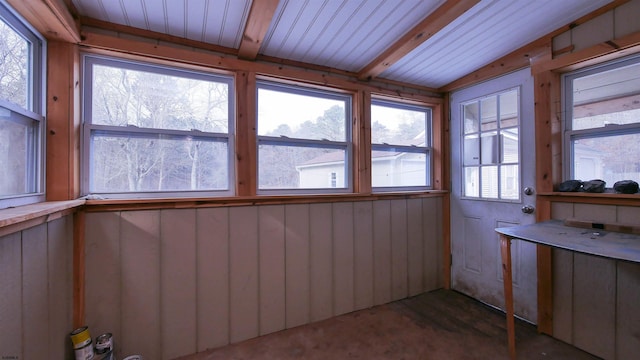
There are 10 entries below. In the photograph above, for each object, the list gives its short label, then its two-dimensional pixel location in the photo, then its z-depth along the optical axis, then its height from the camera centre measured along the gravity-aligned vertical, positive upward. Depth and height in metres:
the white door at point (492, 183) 2.28 -0.03
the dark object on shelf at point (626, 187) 1.72 -0.05
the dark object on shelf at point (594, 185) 1.87 -0.04
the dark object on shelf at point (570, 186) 1.98 -0.05
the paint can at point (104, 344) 1.59 -0.97
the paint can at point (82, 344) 1.49 -0.91
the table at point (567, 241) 1.30 -0.34
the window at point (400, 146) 2.76 +0.38
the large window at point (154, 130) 1.78 +0.37
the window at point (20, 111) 1.24 +0.36
